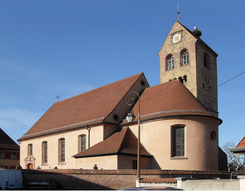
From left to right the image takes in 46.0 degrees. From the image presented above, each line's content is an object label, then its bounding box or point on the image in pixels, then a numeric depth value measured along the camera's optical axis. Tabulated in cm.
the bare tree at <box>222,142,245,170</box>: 5964
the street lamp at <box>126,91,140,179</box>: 1727
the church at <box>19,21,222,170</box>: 2380
